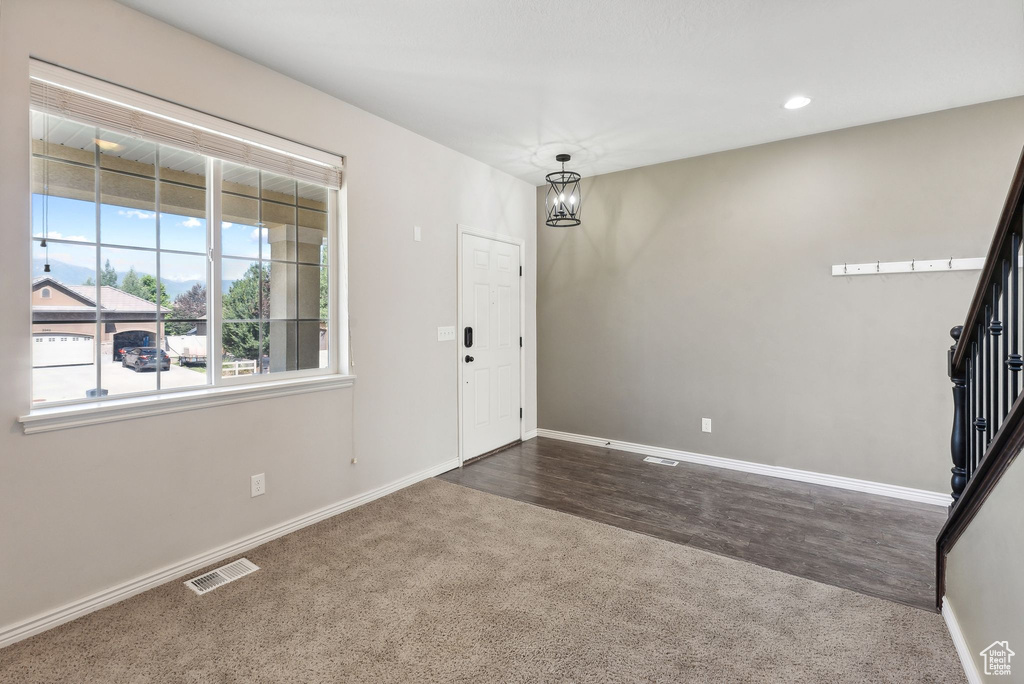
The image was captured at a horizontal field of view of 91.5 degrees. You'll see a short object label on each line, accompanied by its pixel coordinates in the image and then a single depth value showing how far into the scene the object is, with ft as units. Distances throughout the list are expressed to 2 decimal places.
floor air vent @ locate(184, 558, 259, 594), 7.82
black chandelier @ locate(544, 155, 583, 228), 15.18
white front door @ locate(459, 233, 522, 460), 14.25
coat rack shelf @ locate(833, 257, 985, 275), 10.75
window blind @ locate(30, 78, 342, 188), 6.84
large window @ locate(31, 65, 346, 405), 7.12
